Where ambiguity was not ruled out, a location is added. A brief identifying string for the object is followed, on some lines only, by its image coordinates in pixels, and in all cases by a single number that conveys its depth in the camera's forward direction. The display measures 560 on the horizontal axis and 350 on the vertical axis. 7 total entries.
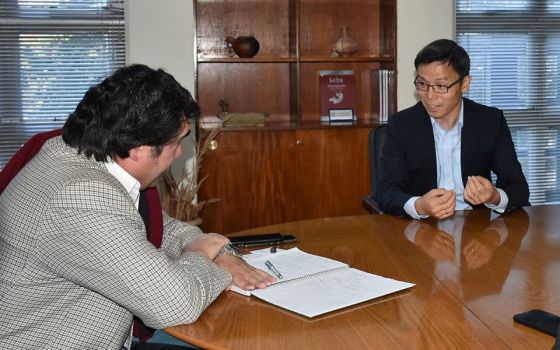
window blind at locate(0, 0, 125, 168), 4.79
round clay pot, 4.64
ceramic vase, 4.81
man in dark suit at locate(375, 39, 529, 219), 2.98
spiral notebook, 1.59
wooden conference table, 1.40
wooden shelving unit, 4.48
